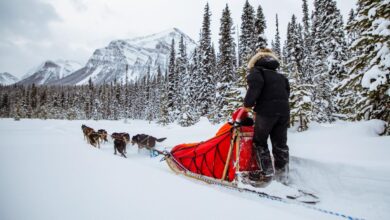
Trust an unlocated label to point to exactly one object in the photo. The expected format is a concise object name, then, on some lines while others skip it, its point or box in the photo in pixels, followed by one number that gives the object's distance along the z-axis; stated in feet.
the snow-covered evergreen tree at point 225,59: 77.77
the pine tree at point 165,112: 115.96
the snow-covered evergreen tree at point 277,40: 140.75
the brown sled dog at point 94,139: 31.73
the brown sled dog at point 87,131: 34.34
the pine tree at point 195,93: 99.25
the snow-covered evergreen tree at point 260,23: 63.05
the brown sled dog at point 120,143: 26.94
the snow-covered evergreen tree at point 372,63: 16.83
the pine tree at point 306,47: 100.88
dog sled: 11.43
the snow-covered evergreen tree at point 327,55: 67.00
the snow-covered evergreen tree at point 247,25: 80.99
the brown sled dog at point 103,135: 33.09
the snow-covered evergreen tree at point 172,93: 118.83
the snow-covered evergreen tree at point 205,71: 96.53
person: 11.25
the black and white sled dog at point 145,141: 27.62
